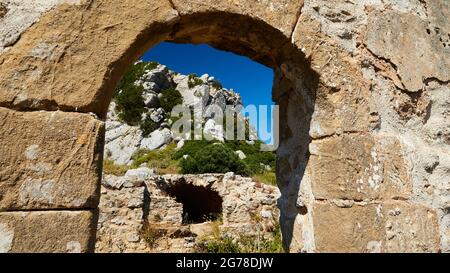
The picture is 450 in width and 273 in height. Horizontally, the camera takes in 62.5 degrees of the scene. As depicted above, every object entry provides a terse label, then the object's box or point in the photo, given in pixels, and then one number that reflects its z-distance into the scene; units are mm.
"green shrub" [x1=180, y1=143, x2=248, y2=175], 20344
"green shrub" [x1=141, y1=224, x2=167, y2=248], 9070
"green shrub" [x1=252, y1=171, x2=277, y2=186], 15091
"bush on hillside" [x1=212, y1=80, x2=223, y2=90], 37375
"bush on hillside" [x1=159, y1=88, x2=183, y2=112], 32562
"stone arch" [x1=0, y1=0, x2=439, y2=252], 1728
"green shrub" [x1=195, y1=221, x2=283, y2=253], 6910
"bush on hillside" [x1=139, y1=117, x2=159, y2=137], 28984
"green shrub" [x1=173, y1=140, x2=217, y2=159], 23770
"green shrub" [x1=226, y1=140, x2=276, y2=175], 22161
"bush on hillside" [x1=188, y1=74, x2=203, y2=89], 35400
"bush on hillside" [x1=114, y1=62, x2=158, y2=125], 30516
